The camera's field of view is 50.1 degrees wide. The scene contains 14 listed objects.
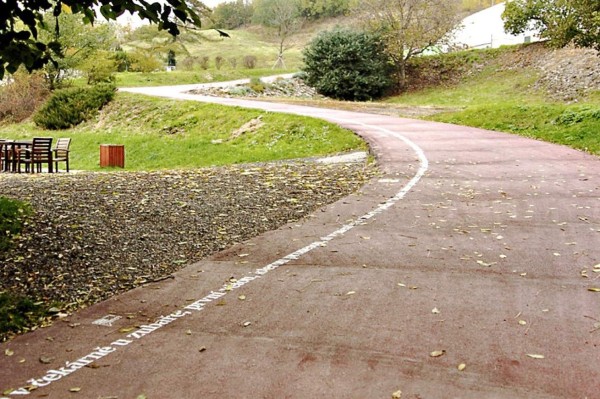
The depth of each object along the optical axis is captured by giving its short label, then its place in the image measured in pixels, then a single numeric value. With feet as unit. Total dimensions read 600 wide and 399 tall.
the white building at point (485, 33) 145.27
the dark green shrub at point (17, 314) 14.83
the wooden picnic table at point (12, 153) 59.11
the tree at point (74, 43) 118.01
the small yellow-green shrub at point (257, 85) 121.90
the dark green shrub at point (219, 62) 187.58
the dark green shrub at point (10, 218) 20.54
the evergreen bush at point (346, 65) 119.85
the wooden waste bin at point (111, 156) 62.95
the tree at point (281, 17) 233.35
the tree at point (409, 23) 123.03
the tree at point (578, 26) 55.93
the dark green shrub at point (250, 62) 190.90
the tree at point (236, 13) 344.90
